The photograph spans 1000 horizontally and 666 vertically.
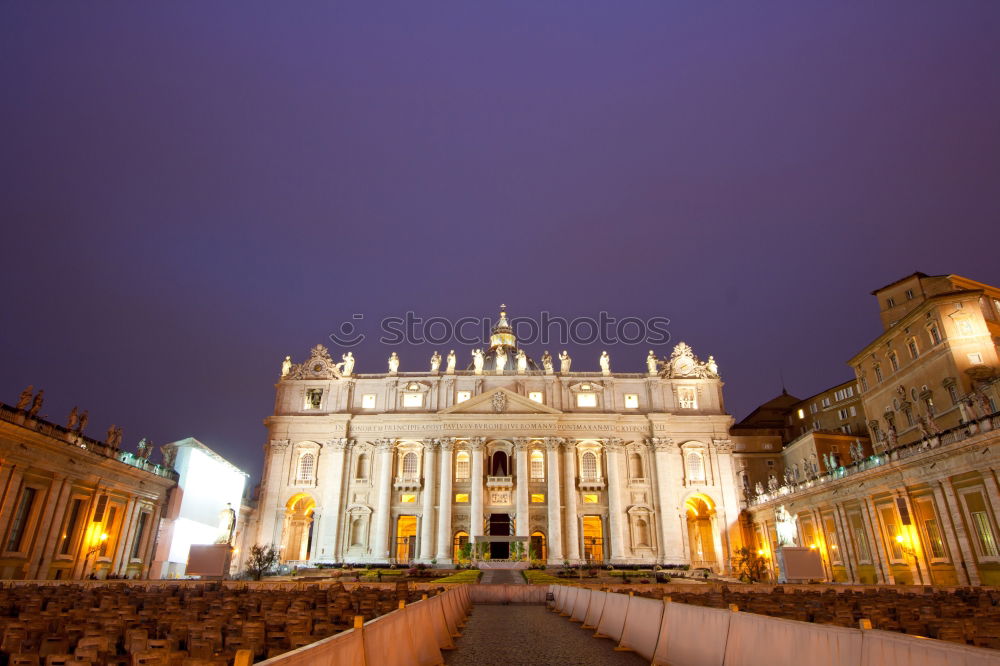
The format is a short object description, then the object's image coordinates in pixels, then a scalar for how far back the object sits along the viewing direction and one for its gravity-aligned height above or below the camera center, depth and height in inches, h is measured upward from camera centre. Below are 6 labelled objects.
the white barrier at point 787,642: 275.3 -35.1
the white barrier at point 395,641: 247.0 -36.4
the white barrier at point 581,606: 718.0 -41.4
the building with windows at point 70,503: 1226.6 +158.6
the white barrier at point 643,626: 476.4 -44.3
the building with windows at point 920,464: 1182.9 +230.4
